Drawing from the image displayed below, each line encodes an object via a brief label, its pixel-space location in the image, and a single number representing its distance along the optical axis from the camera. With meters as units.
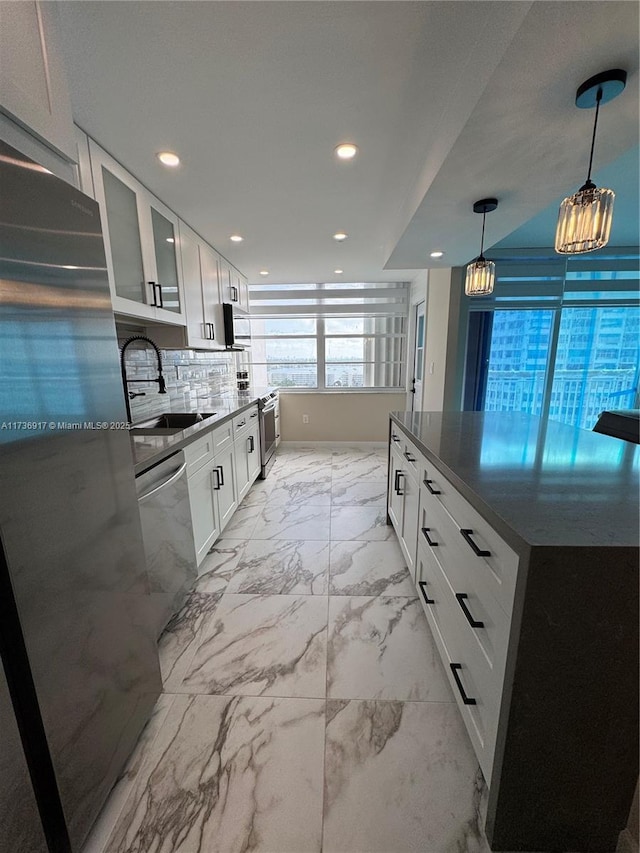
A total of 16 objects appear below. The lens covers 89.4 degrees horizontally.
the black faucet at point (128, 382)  2.05
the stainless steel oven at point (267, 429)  3.83
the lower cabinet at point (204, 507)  2.02
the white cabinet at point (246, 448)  2.95
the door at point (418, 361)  4.61
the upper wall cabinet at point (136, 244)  1.71
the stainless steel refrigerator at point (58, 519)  0.68
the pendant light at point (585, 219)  1.28
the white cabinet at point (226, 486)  2.42
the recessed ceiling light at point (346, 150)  1.69
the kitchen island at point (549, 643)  0.72
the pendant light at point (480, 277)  2.13
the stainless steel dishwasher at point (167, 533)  1.47
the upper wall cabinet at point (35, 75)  0.79
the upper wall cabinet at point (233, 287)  3.53
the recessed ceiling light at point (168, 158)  1.74
